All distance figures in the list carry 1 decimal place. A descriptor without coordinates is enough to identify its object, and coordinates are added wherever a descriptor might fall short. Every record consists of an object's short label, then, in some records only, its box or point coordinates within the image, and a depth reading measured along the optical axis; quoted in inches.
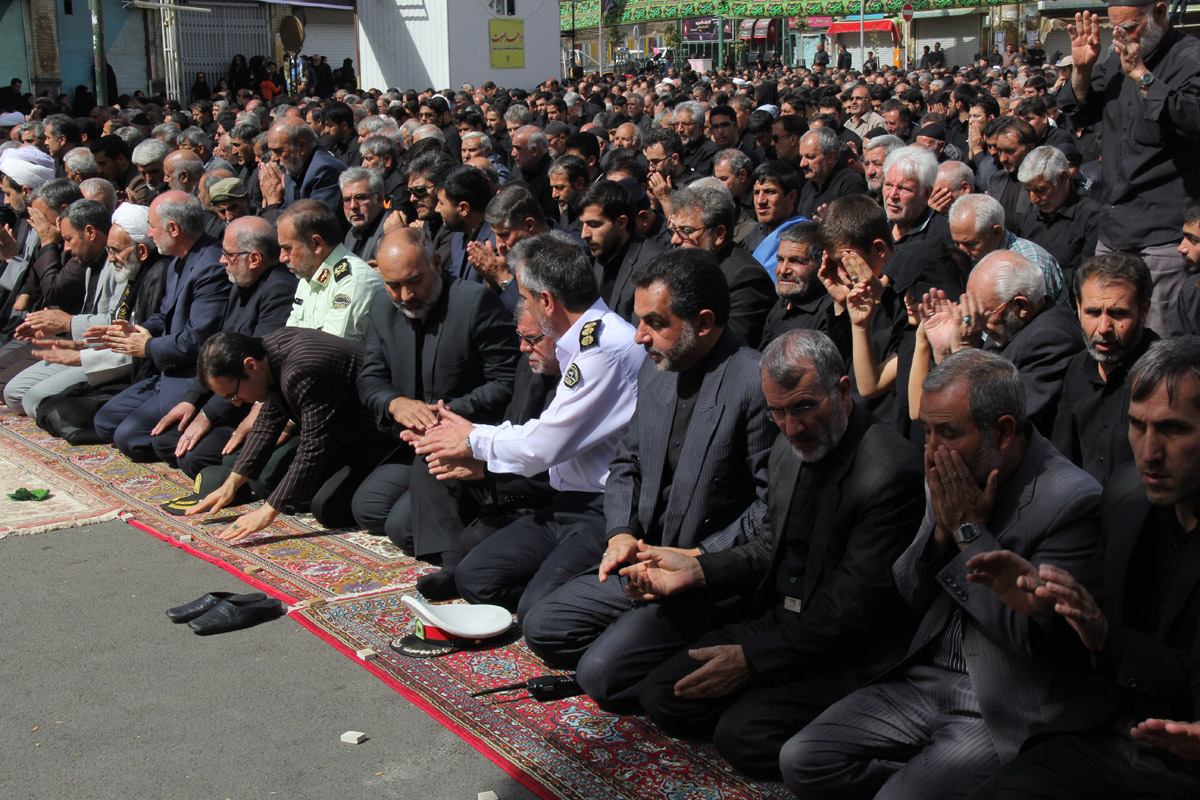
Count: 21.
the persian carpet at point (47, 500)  237.1
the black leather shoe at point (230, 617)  184.2
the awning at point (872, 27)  1915.6
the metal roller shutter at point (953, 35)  2102.6
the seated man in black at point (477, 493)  198.7
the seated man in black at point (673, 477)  157.0
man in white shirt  182.4
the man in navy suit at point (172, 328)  280.8
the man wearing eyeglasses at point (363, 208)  322.0
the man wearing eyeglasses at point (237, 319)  260.5
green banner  2054.6
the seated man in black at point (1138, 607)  105.2
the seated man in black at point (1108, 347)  152.2
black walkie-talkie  159.6
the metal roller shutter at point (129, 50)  1206.3
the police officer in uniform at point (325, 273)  249.9
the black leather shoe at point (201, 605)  188.5
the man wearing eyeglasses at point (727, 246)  227.8
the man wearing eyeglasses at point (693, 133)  454.0
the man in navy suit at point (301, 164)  396.8
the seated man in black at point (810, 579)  135.8
